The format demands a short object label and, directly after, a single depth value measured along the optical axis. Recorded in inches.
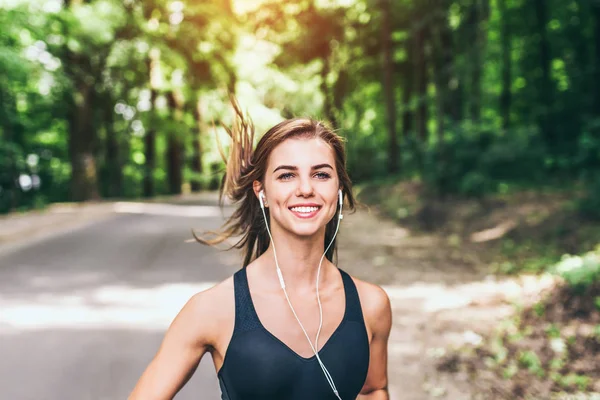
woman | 74.8
